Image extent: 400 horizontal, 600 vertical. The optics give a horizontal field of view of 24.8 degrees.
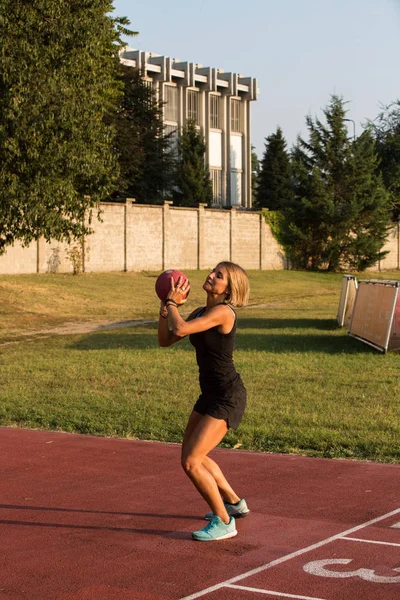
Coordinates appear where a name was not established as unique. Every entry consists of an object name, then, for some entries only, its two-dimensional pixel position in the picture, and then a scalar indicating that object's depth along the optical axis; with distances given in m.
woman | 6.78
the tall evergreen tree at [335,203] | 60.91
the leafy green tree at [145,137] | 63.44
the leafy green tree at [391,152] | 74.50
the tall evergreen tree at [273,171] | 87.75
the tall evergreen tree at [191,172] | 74.00
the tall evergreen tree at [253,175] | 94.28
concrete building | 80.50
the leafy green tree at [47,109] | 26.00
